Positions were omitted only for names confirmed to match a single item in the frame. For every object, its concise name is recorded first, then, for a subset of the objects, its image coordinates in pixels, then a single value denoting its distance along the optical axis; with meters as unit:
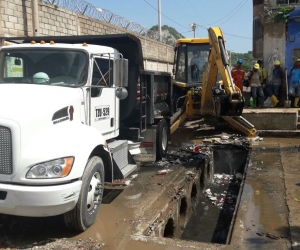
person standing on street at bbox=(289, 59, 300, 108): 12.18
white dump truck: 3.71
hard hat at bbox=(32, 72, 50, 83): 4.91
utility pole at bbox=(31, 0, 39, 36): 10.04
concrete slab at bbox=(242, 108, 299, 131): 10.84
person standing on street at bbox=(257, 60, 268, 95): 13.53
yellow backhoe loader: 8.45
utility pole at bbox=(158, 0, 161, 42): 32.21
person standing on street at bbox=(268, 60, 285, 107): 12.93
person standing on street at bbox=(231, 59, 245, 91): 12.11
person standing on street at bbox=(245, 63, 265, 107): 12.64
